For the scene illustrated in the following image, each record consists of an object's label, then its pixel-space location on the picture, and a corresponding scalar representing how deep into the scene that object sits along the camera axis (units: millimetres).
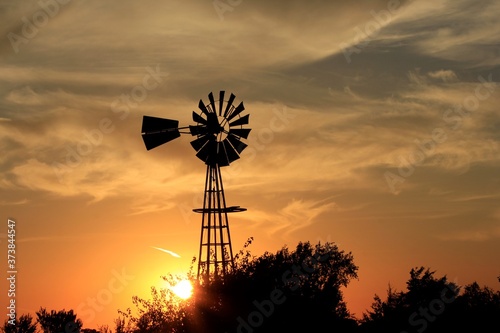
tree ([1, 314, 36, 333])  118706
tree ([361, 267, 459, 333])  57781
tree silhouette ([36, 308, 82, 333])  118688
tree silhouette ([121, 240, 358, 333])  50031
